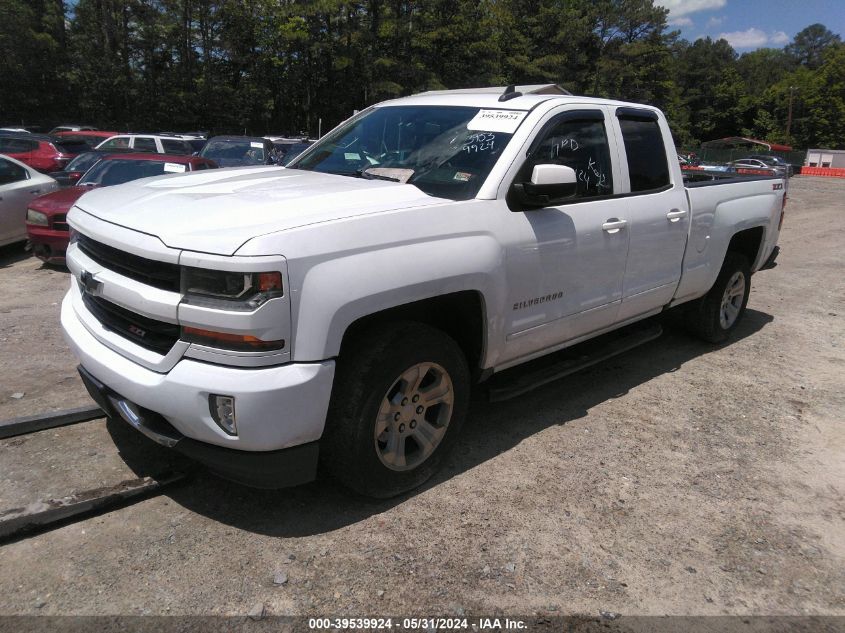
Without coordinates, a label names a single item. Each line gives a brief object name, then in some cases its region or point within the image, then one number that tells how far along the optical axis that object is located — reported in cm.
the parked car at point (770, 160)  4095
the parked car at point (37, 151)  1587
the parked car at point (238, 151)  1216
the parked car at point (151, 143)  1645
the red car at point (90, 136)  1925
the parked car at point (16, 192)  870
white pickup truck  254
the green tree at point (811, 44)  13562
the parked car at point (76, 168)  1057
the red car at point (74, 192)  762
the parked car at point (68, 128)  2752
